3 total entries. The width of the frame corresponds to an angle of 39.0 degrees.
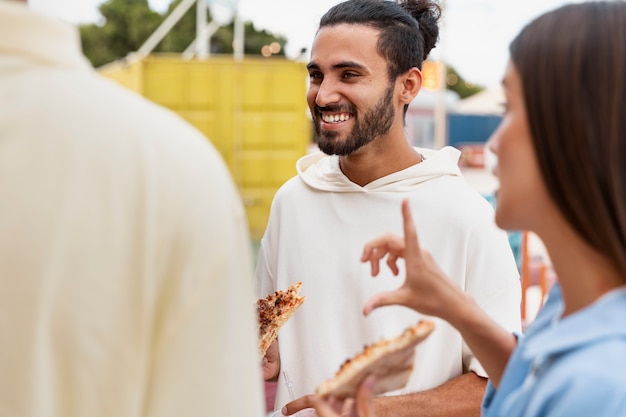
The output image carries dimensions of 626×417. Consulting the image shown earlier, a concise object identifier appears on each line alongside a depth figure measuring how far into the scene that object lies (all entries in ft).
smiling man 8.67
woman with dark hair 4.61
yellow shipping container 43.65
